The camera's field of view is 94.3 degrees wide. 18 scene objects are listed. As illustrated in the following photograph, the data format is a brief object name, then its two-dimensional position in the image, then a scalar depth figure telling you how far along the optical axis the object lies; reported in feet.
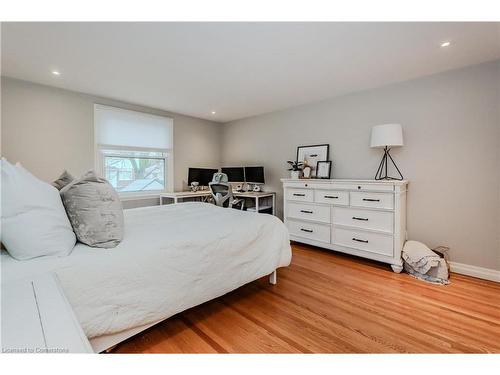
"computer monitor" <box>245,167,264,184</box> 14.83
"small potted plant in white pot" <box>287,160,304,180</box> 12.64
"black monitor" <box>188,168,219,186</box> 15.49
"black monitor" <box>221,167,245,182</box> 15.79
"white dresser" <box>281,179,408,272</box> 8.93
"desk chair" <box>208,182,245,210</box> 12.55
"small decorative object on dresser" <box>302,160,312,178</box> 12.43
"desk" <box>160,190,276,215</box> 13.74
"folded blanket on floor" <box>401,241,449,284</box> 8.10
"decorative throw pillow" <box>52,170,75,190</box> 5.68
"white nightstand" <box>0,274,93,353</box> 1.88
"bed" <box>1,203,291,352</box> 3.82
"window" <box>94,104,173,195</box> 12.07
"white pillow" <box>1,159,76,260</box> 3.69
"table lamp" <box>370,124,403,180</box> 9.29
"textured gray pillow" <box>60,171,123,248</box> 4.53
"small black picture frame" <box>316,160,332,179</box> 12.05
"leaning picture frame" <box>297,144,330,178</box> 12.36
